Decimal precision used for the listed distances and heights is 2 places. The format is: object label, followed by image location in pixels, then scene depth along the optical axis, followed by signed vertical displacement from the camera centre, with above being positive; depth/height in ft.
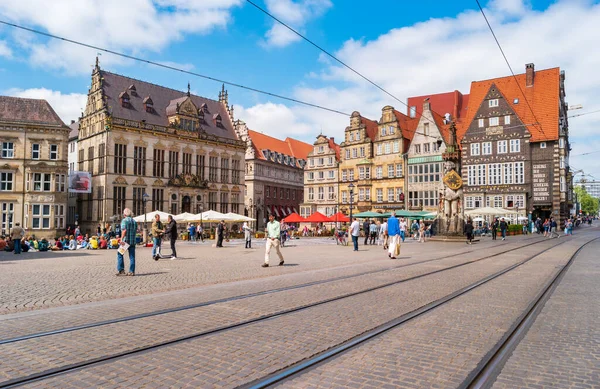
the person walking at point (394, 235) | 60.03 -2.66
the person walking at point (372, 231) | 102.07 -3.61
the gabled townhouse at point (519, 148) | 159.43 +24.73
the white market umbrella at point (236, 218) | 115.34 -0.89
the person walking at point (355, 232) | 76.43 -2.89
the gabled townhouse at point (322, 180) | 205.16 +16.08
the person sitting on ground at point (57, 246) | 86.84 -6.14
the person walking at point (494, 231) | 115.71 -4.01
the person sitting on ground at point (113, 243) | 88.63 -5.73
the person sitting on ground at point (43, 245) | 84.69 -5.78
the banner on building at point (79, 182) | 150.20 +10.57
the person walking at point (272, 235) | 49.44 -2.23
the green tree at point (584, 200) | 432.66 +14.98
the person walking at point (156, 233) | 57.16 -2.36
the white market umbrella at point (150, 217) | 112.06 -0.74
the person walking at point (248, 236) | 91.76 -4.42
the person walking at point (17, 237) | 73.05 -3.72
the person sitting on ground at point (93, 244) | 88.99 -5.84
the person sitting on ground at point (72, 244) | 87.76 -5.88
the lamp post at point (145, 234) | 108.00 -4.70
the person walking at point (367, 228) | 99.91 -2.94
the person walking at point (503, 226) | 117.29 -2.89
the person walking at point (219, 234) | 91.61 -3.92
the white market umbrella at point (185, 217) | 117.39 -0.82
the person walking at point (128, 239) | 41.34 -2.25
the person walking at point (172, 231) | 61.31 -2.29
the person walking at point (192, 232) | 122.93 -4.76
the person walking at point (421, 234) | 109.24 -4.69
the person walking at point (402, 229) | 110.46 -3.56
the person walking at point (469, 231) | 94.58 -3.30
